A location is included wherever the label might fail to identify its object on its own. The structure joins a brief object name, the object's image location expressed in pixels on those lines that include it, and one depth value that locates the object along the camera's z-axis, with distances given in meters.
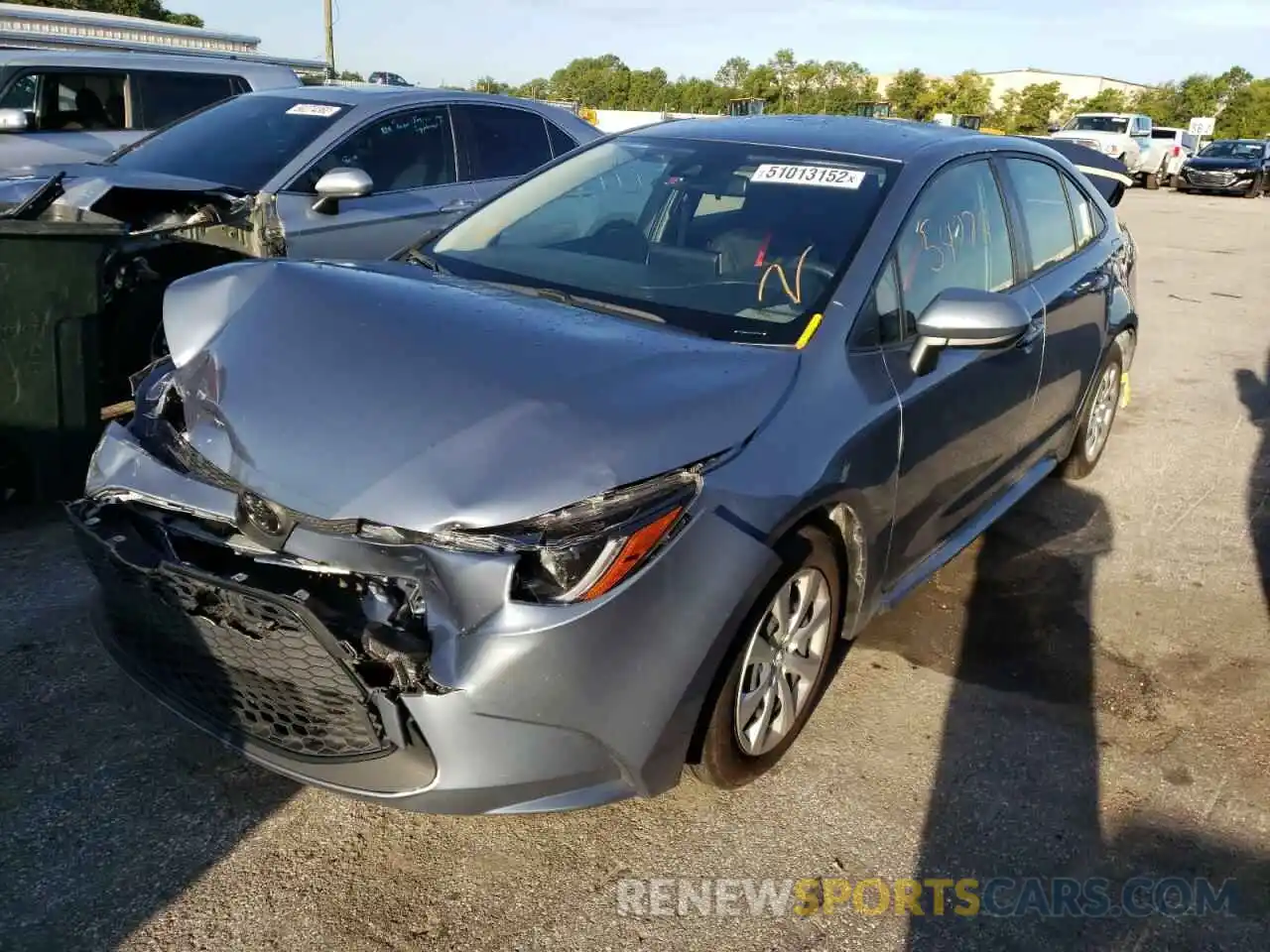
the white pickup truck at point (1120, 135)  26.88
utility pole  32.38
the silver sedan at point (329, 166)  5.05
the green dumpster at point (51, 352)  3.85
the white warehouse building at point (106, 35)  11.47
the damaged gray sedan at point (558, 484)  2.18
